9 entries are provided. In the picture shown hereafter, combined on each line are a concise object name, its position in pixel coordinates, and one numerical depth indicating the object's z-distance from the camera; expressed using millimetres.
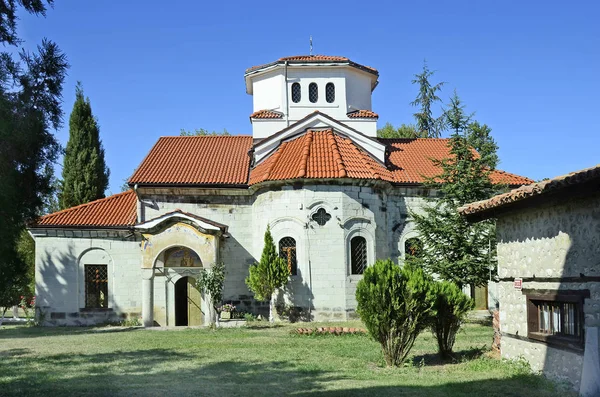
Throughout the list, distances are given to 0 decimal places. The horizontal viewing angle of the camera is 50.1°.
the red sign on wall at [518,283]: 11848
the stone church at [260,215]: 23609
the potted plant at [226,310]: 23891
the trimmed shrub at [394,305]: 12672
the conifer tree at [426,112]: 48625
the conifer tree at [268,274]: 23047
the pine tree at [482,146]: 20156
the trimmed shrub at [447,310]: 13516
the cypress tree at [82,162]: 36312
